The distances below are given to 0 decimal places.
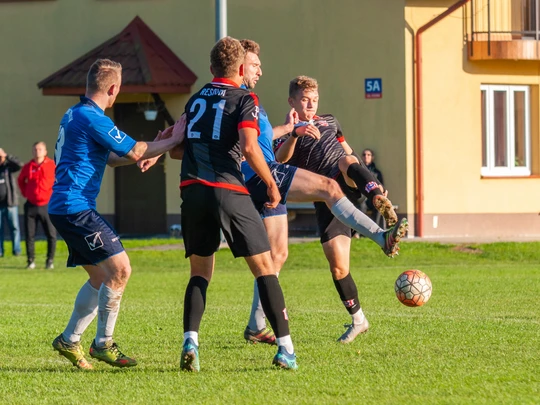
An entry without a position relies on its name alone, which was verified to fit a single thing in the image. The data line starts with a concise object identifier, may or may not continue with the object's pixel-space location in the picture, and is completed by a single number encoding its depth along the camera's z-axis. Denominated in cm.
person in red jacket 3847
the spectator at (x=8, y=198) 4422
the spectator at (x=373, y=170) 4528
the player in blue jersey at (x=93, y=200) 1530
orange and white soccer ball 1805
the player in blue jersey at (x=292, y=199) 1731
